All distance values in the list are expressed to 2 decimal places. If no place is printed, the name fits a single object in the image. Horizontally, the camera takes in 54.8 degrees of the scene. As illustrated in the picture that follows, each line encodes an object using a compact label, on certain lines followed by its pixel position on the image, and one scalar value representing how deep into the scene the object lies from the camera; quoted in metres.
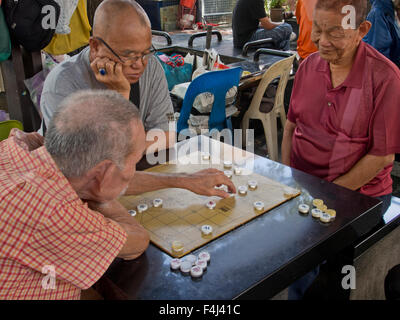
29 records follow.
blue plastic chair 3.30
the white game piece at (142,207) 1.54
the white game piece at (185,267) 1.21
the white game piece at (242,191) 1.65
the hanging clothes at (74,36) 3.43
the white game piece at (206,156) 1.97
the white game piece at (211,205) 1.55
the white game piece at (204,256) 1.25
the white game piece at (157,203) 1.57
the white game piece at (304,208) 1.51
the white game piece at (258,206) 1.52
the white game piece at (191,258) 1.25
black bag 2.81
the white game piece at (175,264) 1.23
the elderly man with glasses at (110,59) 1.88
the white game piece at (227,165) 1.88
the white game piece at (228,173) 1.80
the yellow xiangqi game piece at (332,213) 1.48
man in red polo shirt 2.01
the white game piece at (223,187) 1.68
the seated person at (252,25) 5.46
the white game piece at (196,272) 1.20
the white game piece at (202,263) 1.23
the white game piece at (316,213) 1.49
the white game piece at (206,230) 1.37
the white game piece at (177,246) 1.29
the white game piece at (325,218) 1.46
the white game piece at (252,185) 1.68
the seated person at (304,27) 4.82
